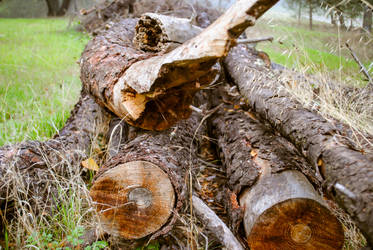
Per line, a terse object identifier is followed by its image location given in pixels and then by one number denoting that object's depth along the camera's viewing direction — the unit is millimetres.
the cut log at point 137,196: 1754
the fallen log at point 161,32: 2654
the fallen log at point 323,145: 1227
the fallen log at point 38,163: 1909
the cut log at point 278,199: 1636
